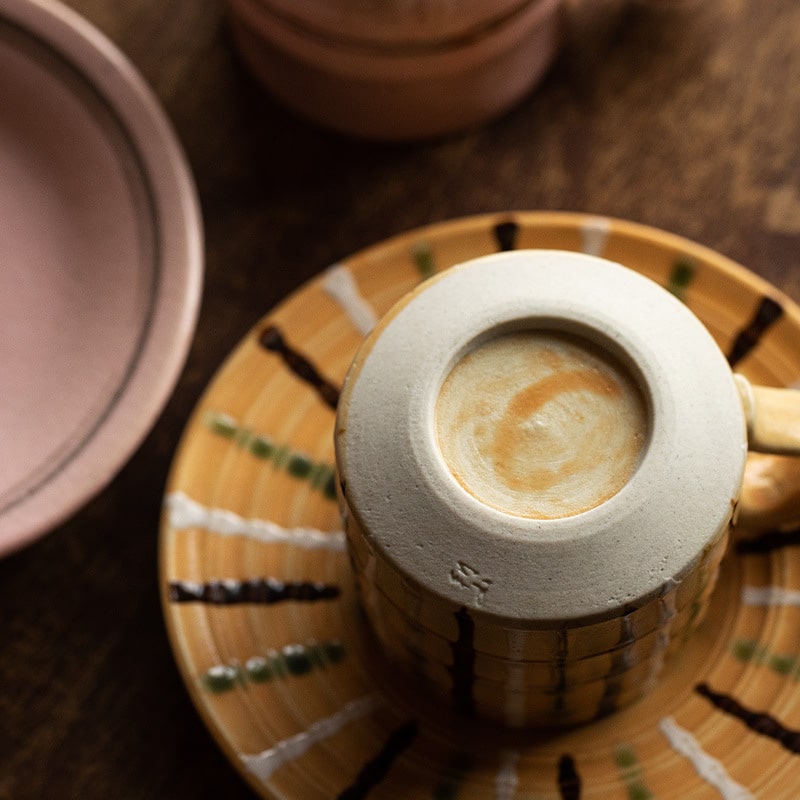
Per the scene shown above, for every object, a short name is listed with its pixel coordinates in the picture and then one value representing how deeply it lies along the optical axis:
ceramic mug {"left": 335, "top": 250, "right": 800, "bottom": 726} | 0.43
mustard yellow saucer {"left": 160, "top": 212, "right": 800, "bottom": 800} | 0.49
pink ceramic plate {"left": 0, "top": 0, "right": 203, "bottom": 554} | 0.50
